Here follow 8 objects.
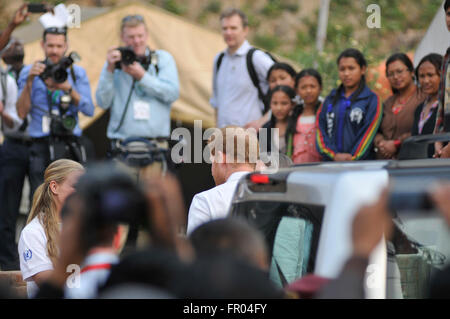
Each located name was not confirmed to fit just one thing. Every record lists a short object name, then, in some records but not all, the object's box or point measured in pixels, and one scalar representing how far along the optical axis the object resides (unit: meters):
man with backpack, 15.16
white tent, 14.49
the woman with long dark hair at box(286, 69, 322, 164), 13.98
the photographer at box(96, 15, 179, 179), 14.39
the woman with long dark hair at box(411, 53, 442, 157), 12.34
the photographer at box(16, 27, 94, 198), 13.93
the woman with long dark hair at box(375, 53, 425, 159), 13.05
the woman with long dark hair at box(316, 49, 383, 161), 13.14
